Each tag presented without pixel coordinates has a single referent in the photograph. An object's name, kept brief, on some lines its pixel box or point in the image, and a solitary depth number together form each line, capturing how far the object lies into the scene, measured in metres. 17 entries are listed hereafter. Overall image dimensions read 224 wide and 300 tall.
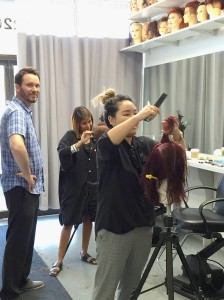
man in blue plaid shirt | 2.16
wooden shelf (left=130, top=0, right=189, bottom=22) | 3.30
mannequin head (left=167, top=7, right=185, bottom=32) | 3.22
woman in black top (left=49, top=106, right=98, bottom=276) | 2.65
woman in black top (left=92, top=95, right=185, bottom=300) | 1.56
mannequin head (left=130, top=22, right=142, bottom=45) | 3.80
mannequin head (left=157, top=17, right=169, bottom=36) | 3.43
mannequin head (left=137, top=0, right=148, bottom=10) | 3.59
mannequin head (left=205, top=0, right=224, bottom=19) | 2.79
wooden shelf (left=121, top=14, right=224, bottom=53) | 2.89
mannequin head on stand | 1.56
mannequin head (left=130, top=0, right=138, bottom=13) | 3.72
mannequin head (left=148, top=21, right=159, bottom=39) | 3.62
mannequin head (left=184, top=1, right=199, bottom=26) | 3.07
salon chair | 2.24
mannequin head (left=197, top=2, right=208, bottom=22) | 2.92
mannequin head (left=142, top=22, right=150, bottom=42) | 3.70
